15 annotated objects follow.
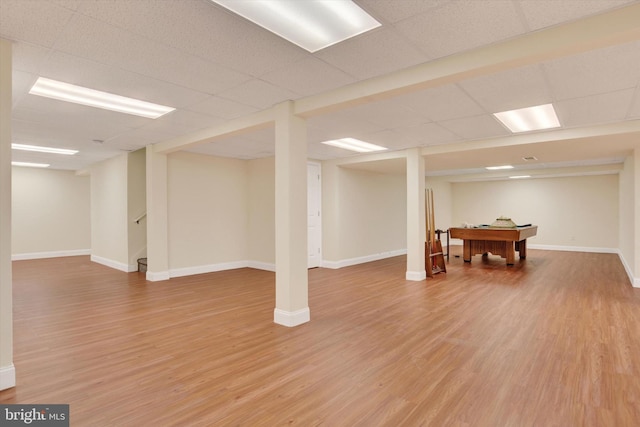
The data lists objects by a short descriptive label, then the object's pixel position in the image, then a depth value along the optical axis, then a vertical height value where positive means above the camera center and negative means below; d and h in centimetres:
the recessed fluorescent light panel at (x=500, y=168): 860 +107
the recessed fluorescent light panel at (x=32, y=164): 838 +125
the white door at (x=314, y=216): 739 -10
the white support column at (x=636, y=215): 532 -12
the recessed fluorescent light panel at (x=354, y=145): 559 +112
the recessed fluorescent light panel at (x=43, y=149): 600 +120
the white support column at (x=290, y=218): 362 -7
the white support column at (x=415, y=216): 611 -11
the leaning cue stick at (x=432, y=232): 668 -44
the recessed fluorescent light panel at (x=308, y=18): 194 +115
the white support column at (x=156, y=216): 600 -4
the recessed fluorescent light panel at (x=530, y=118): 392 +110
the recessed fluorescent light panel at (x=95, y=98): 317 +116
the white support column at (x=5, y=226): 229 -7
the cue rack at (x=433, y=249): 650 -75
